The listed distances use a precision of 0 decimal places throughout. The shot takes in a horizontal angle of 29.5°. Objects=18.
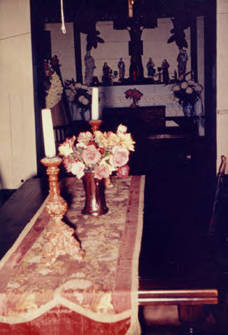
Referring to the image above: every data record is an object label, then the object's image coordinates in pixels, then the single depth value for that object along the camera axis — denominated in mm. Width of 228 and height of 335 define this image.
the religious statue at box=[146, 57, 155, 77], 8898
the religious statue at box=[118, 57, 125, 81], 8945
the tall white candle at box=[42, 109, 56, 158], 1690
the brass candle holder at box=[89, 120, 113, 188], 2727
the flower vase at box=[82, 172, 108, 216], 2266
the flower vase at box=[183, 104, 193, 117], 8148
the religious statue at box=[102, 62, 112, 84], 8901
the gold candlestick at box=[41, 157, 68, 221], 1742
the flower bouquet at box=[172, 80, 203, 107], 7836
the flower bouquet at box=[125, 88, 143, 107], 8172
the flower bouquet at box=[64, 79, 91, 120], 7809
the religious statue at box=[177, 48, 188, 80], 8805
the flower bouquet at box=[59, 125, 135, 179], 2115
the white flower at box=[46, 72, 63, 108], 6715
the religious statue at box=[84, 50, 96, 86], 8898
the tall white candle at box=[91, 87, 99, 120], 2600
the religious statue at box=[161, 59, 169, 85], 8627
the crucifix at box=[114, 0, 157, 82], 8690
